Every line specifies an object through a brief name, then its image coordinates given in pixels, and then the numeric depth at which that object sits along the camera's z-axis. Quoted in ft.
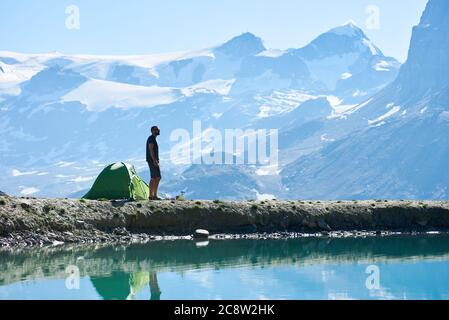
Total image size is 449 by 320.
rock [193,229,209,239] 143.74
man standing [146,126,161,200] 135.54
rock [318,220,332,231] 156.56
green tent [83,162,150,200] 156.87
